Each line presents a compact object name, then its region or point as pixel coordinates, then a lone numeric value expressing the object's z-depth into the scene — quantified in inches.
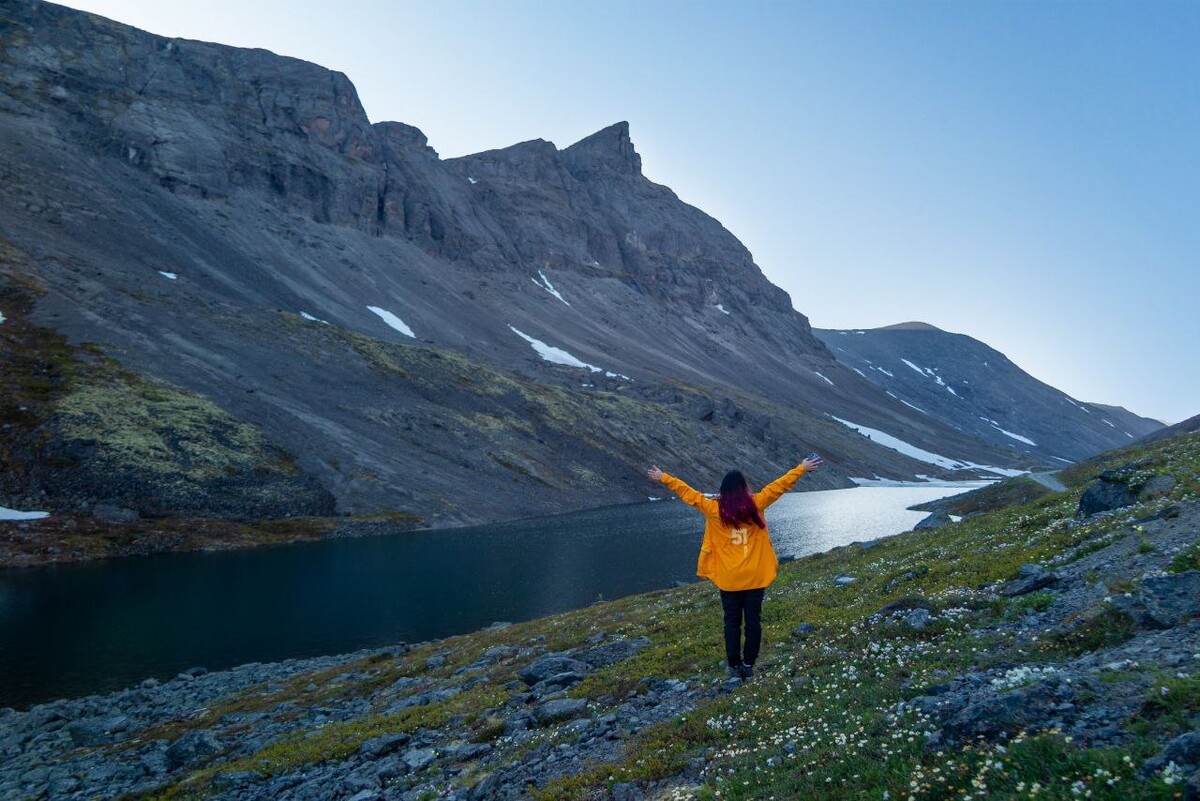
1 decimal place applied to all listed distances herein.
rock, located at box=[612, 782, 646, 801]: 385.1
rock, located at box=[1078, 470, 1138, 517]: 791.1
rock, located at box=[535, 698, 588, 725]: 597.9
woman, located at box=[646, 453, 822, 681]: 505.7
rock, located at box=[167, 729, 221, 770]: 834.8
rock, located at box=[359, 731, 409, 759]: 657.6
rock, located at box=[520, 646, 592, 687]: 772.6
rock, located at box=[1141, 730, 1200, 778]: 226.7
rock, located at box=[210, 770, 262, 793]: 669.3
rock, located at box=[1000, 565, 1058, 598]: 549.3
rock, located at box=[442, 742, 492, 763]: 569.6
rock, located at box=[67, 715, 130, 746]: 1015.6
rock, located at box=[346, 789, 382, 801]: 540.1
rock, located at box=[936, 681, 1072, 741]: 299.9
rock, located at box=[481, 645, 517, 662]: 1060.3
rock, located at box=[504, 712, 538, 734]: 600.1
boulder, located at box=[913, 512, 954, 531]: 1677.3
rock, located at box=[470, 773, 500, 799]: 468.8
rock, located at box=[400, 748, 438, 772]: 584.7
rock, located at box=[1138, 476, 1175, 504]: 749.9
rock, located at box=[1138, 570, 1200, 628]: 373.7
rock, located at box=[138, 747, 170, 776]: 822.5
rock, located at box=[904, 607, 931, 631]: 525.0
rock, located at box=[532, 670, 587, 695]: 714.2
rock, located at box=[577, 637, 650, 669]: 797.9
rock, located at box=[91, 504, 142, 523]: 2972.4
